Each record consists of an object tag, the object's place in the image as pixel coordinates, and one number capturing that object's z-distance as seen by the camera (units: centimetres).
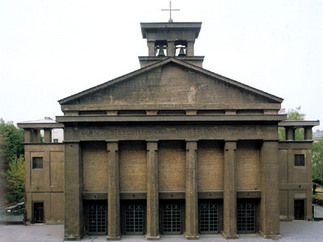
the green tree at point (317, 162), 3541
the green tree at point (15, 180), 2966
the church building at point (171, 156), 1739
